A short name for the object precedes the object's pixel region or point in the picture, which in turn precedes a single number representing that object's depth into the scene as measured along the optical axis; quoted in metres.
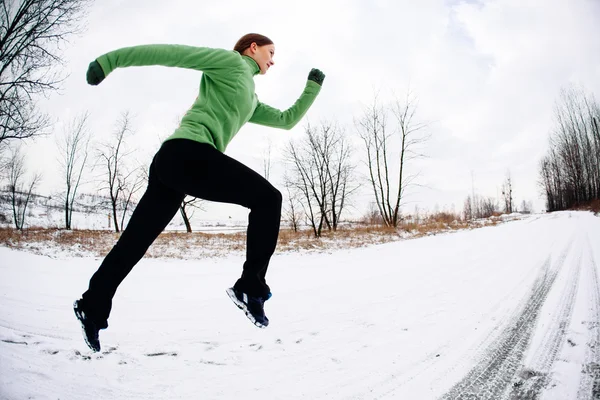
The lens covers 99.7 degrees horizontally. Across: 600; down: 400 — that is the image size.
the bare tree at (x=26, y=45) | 9.05
